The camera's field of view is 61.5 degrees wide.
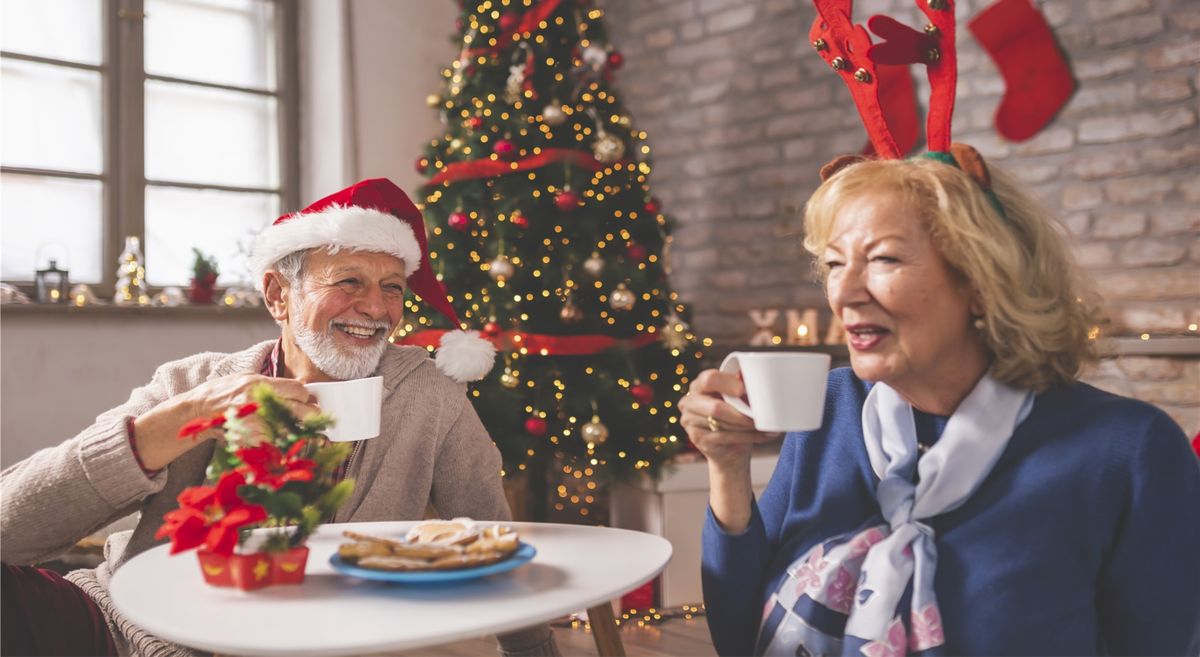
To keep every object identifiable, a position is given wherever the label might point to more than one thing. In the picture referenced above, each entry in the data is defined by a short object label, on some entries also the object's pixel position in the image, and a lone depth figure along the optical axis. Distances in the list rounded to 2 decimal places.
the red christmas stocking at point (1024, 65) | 3.38
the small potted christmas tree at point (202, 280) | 3.67
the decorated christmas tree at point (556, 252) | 3.34
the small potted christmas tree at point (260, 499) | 1.05
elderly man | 1.41
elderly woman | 1.15
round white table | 0.90
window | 3.48
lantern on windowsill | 3.32
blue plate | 1.03
